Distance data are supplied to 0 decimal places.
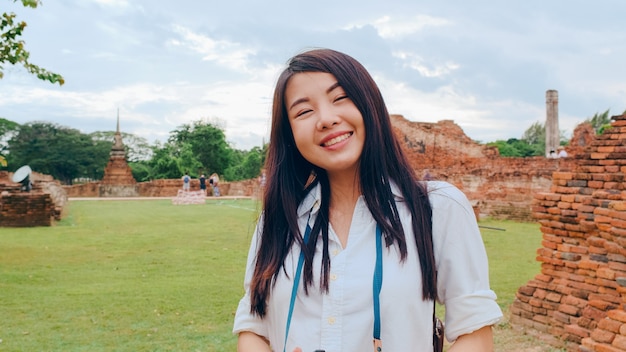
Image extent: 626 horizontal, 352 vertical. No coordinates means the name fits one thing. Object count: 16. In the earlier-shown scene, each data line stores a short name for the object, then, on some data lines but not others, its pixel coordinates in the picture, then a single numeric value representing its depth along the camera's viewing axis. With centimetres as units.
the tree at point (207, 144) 3744
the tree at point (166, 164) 3476
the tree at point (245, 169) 3862
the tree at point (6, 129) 3854
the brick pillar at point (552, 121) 2648
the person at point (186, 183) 2402
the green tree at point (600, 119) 3966
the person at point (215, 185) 2681
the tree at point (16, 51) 583
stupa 3247
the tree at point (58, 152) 3816
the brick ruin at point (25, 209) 1242
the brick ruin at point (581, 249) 416
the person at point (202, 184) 2503
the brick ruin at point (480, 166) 1541
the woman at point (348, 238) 125
